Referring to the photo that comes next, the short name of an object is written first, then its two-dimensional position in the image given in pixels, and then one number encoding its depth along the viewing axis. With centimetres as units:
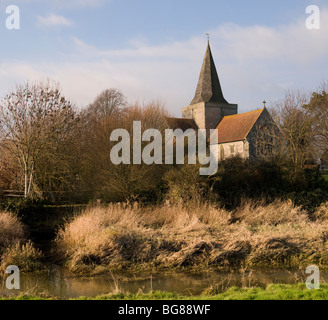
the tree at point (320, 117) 3356
